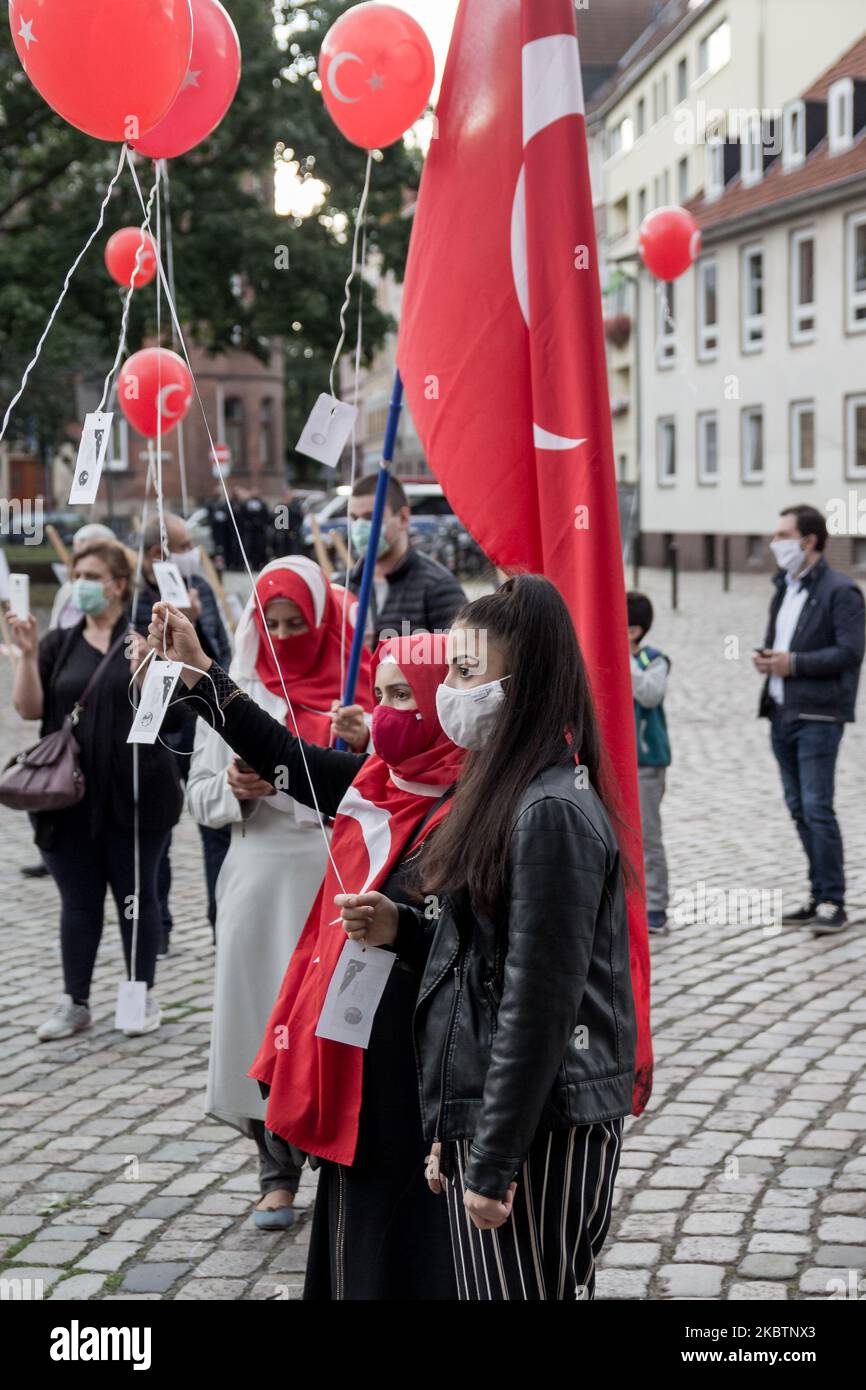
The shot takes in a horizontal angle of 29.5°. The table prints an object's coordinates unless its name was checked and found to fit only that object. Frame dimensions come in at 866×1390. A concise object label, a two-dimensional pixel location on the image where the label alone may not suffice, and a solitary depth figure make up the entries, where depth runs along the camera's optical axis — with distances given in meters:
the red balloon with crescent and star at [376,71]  5.52
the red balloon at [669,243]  12.30
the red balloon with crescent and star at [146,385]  7.54
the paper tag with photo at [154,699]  3.35
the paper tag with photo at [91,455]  3.43
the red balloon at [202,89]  4.91
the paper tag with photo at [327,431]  4.43
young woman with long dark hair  2.69
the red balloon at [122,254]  7.43
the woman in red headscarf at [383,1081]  3.45
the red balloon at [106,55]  3.86
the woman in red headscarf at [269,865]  4.71
